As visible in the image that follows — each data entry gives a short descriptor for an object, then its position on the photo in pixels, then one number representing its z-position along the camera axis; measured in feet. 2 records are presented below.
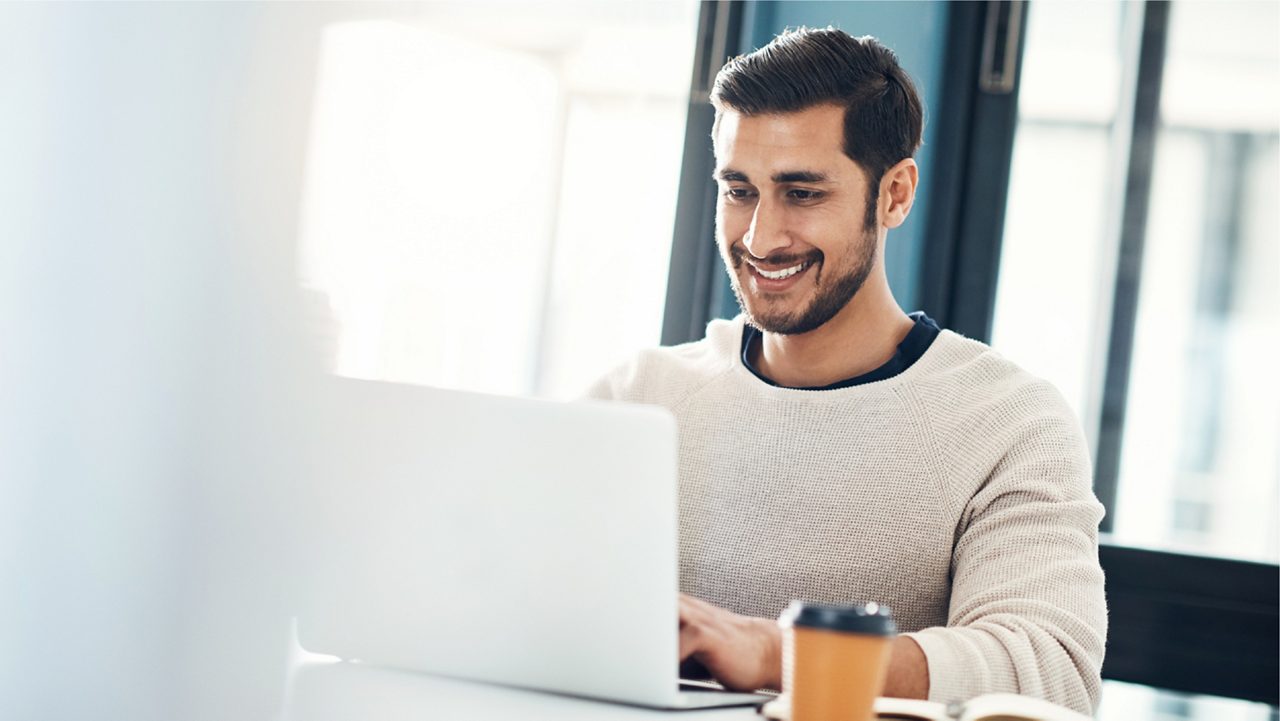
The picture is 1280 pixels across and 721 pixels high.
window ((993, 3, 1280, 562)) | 7.23
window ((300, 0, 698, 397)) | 7.89
